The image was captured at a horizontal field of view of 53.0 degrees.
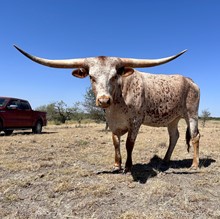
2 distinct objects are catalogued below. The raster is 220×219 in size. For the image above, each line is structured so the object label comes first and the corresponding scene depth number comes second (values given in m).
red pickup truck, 11.62
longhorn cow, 3.74
